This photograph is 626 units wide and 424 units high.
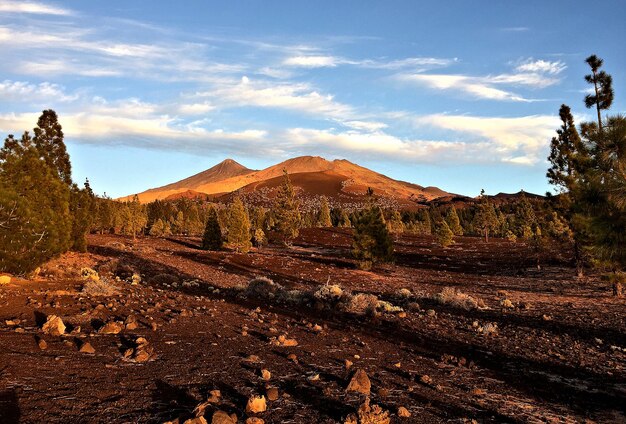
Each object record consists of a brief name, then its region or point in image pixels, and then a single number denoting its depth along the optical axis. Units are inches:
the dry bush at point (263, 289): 711.1
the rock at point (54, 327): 307.7
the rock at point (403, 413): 217.8
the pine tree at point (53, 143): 1402.6
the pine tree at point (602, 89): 826.8
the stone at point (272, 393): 223.5
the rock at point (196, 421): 173.5
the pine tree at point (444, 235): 2775.6
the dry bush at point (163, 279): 817.1
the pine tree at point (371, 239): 1549.0
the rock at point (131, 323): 349.1
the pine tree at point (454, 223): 3983.8
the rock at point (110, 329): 324.5
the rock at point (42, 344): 271.0
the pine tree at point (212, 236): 2174.0
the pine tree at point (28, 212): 572.4
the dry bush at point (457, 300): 733.9
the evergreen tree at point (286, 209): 2721.5
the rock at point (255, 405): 202.1
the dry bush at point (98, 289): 497.6
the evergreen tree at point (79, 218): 1229.1
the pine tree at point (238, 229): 2039.9
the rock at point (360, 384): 247.9
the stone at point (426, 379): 282.4
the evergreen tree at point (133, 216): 2960.1
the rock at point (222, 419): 181.3
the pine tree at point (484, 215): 3309.5
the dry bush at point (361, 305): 588.7
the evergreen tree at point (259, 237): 2613.2
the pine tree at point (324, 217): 4763.8
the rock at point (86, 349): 272.5
